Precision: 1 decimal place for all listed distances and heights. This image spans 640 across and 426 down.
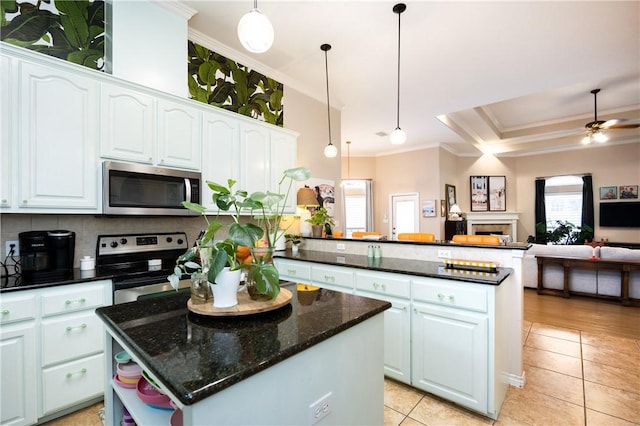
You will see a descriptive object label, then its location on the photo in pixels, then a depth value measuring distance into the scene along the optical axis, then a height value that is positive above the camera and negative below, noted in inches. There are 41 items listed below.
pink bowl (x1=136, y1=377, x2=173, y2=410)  39.6 -25.1
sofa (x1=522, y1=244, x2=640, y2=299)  165.5 -37.3
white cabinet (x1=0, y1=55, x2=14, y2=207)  70.6 +20.7
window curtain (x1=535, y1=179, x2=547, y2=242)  301.7 +8.9
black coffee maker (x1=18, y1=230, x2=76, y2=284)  77.6 -11.1
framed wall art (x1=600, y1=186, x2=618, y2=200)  269.1 +19.6
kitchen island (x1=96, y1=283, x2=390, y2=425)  29.6 -16.8
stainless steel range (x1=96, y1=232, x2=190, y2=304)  83.9 -15.5
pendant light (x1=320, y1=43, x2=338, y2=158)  126.6 +72.7
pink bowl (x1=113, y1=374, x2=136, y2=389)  45.0 -26.5
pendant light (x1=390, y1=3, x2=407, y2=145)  120.5 +32.3
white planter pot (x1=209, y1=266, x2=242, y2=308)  44.2 -11.5
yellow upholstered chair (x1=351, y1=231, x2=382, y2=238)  140.8 -9.8
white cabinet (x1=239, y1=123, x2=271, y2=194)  123.1 +24.8
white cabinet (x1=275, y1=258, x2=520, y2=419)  74.7 -33.9
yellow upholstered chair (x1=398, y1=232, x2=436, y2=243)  111.8 -9.3
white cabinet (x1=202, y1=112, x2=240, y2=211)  110.6 +25.6
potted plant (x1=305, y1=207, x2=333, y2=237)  146.6 -3.4
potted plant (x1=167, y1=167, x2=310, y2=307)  40.6 -5.4
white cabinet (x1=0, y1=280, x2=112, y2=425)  67.4 -33.6
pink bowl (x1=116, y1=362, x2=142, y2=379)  44.8 -24.2
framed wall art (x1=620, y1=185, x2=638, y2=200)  260.4 +19.3
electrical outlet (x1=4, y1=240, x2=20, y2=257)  80.4 -8.9
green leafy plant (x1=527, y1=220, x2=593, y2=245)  271.3 -19.8
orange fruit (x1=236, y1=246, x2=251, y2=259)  45.4 -5.9
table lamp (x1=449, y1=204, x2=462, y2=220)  294.7 +1.8
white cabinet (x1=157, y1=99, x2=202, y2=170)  98.8 +28.4
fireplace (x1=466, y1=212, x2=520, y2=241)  309.4 -10.2
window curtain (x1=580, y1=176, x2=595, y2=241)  278.8 +8.5
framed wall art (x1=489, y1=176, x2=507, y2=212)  322.0 +21.9
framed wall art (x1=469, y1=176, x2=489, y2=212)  324.8 +23.2
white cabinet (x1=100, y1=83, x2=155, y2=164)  86.7 +28.1
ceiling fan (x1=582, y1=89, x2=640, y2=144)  177.5 +54.5
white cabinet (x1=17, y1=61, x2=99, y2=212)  74.0 +20.5
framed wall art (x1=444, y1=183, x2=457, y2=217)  296.2 +19.1
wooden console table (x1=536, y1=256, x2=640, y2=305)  161.6 -30.8
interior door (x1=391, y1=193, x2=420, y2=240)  297.9 +1.0
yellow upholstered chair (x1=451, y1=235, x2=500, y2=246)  96.6 -9.1
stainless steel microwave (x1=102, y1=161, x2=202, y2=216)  86.6 +8.4
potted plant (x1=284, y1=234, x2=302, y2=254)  138.9 -12.5
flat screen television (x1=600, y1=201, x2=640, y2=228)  258.5 -0.8
